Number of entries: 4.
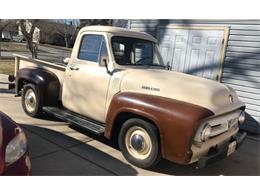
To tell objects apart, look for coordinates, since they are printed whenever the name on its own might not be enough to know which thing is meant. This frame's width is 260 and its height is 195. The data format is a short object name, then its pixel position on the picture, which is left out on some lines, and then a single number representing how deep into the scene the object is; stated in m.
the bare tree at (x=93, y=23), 15.66
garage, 4.97
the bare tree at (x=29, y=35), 10.51
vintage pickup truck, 2.74
